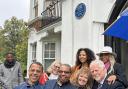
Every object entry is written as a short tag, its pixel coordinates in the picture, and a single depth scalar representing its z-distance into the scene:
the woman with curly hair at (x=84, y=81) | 2.72
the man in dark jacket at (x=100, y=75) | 2.60
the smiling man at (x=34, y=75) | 2.51
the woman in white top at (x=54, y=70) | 3.55
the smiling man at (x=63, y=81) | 2.69
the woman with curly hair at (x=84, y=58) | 3.22
